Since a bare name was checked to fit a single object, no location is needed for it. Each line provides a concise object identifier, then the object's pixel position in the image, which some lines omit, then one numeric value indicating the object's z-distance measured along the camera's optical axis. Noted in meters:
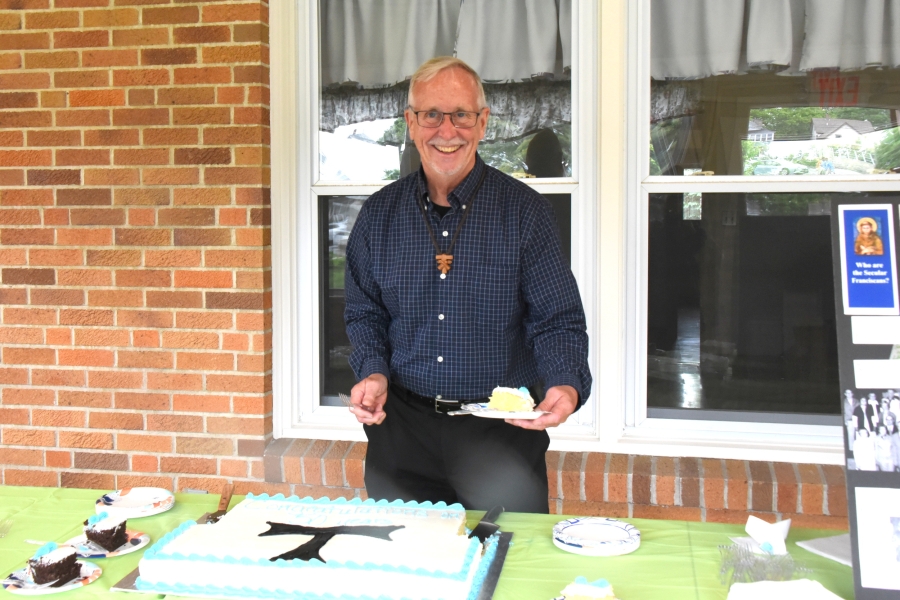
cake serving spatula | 1.65
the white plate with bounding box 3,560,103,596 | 1.43
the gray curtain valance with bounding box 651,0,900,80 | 2.86
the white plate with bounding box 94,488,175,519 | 1.84
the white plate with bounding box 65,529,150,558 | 1.59
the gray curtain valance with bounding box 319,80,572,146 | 3.06
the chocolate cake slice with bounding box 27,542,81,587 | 1.45
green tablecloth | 1.46
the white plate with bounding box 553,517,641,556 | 1.60
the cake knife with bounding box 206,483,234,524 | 1.74
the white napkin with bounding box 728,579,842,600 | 1.36
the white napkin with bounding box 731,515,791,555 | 1.58
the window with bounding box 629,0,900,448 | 2.88
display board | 1.38
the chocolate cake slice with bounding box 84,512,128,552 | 1.59
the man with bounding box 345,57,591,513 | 2.24
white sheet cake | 1.36
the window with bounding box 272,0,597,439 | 3.04
